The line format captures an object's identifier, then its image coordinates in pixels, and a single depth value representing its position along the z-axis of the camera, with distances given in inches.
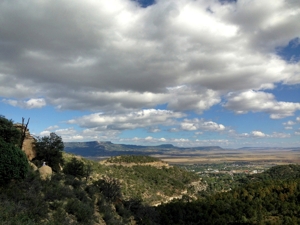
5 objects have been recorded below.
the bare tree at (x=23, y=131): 1290.6
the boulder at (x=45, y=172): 1039.6
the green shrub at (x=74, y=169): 1487.2
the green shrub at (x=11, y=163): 803.4
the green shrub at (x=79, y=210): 804.0
